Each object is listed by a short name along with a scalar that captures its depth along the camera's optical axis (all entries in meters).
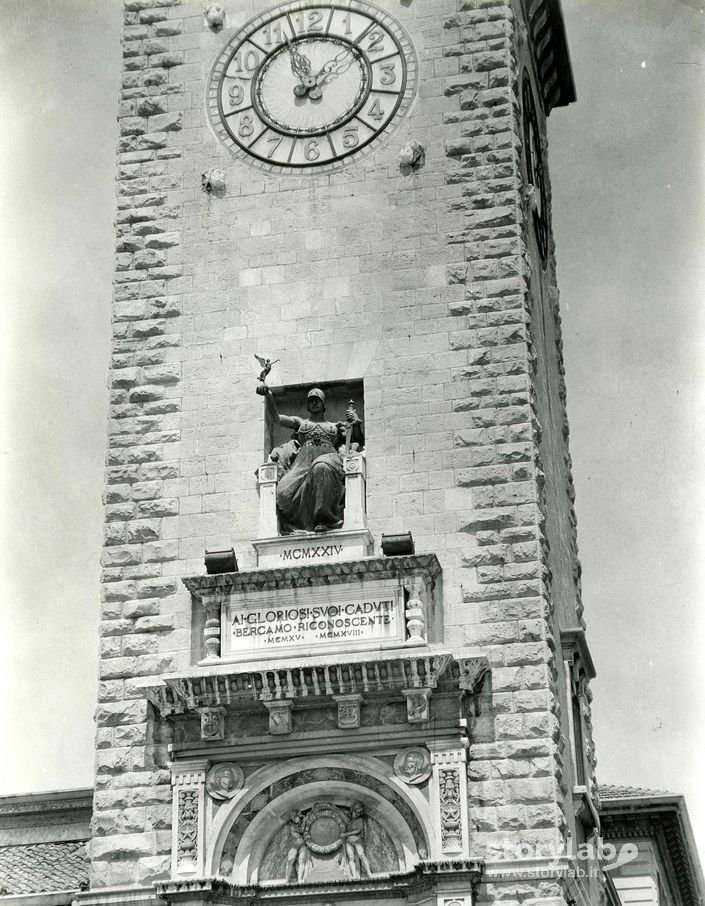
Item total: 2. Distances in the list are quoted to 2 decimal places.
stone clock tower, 19.75
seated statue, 21.23
